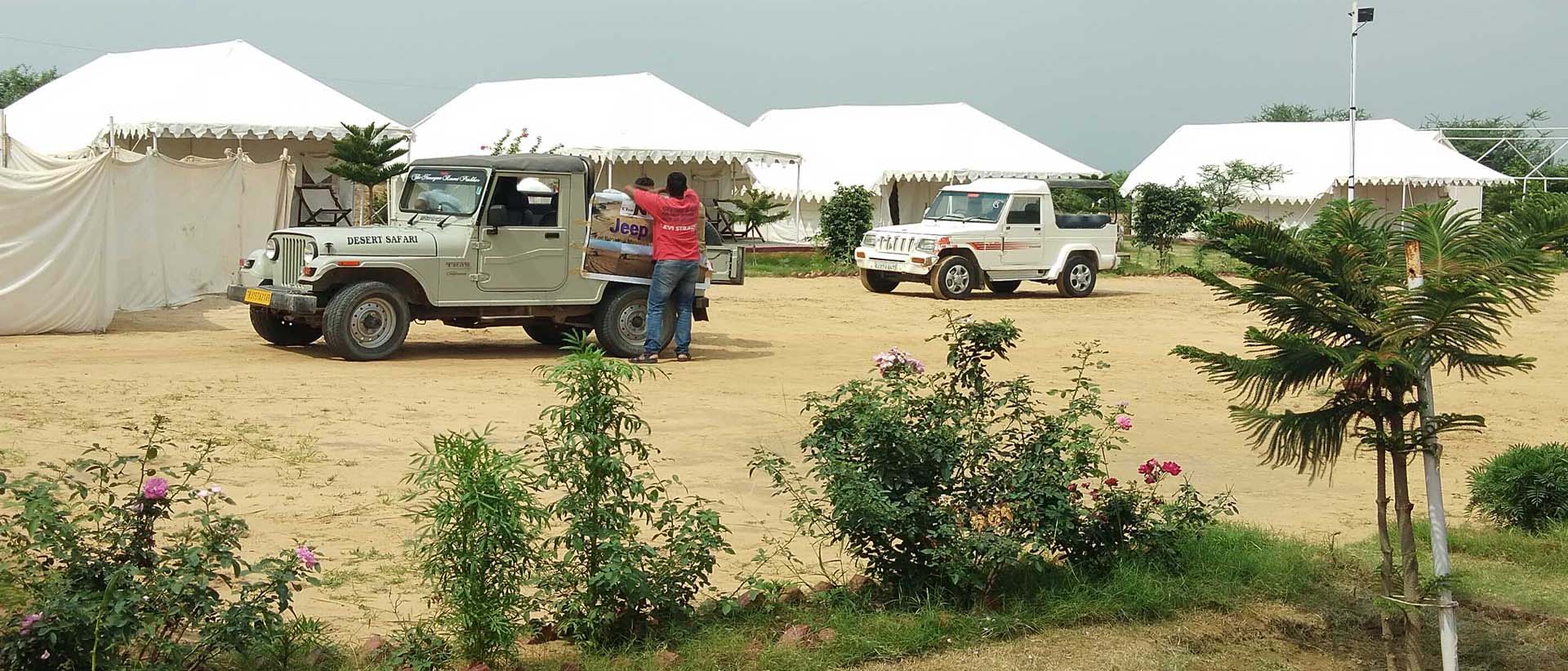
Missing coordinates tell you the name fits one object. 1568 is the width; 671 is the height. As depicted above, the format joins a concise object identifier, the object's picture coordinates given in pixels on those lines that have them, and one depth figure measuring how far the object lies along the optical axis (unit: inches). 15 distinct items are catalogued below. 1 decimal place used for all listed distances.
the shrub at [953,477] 212.2
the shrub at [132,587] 165.9
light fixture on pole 1135.0
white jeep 880.9
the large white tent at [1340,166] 1621.6
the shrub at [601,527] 194.9
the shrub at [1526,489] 286.8
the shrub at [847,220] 1147.3
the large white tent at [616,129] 1249.6
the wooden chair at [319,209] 1151.0
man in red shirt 523.5
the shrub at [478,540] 183.0
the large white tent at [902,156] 1428.4
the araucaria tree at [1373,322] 186.5
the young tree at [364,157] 992.9
